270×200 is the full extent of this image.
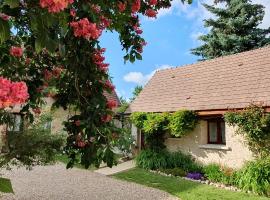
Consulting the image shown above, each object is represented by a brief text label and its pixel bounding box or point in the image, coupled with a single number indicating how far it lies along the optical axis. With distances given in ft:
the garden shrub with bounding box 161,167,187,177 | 46.11
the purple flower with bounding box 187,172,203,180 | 44.18
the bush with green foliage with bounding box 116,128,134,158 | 13.80
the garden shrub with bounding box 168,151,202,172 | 47.67
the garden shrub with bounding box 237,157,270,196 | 34.86
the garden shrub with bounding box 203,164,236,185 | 40.65
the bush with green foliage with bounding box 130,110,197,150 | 48.78
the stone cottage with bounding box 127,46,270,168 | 44.04
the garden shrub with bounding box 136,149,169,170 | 50.60
